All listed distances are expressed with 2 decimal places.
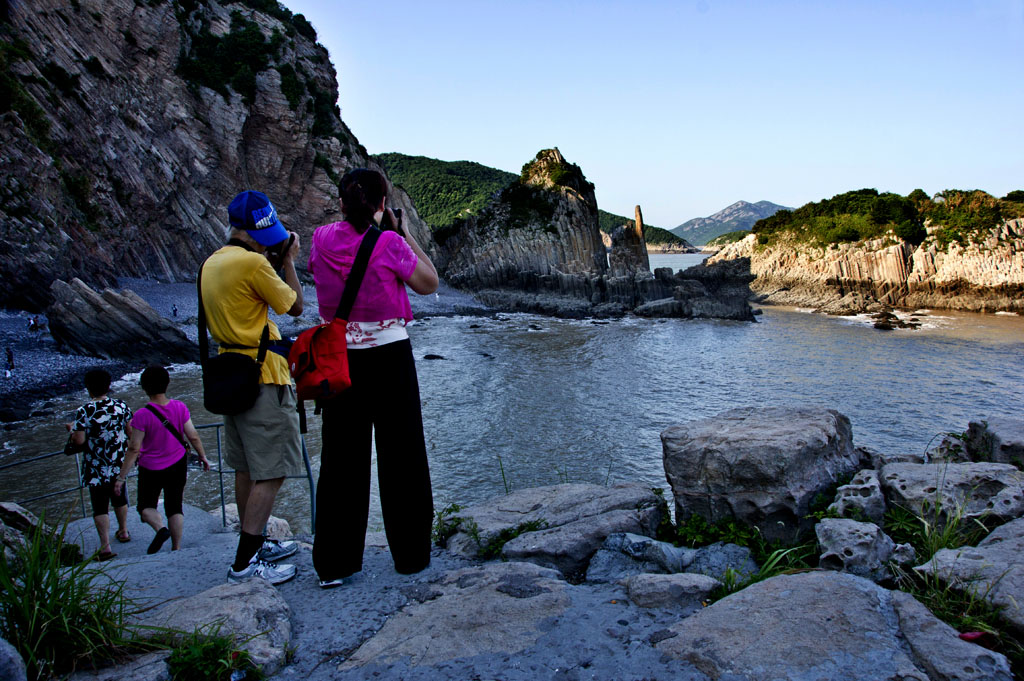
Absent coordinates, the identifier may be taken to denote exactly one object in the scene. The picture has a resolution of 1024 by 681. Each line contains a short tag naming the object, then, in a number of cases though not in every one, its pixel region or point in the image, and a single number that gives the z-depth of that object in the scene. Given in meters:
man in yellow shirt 3.34
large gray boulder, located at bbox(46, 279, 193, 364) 19.38
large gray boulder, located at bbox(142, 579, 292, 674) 2.69
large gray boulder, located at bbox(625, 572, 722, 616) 3.05
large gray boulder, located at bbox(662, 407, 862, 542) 4.21
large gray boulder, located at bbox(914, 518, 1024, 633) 2.63
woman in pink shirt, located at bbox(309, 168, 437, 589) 3.34
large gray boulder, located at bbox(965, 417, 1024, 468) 4.65
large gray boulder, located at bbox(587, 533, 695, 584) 3.70
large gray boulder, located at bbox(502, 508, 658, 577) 4.00
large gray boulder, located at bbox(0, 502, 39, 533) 4.61
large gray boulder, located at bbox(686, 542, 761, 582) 3.65
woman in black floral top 5.03
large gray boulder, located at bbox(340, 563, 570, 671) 2.71
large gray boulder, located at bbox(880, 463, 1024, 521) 3.78
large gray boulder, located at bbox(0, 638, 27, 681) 2.02
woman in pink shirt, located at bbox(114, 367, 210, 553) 5.05
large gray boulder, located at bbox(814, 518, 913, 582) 3.33
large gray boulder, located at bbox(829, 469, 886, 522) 4.00
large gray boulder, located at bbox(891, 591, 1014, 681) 2.19
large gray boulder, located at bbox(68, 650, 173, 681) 2.30
